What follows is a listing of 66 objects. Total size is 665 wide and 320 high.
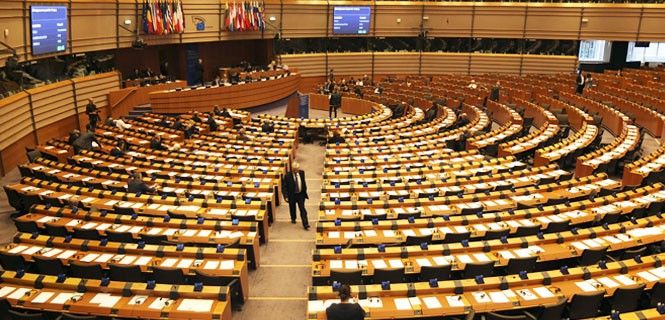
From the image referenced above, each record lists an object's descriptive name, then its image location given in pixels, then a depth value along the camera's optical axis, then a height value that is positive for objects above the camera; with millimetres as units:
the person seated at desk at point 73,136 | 16625 -2479
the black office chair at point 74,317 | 7014 -3414
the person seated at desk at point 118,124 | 19200 -2376
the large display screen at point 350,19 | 32688 +3081
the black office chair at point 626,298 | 7633 -3083
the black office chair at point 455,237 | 9742 -2943
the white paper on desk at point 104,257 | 8898 -3346
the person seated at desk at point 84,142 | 16125 -2571
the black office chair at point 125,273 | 8359 -3355
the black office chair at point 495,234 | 9828 -2876
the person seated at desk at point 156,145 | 16734 -2649
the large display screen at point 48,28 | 17828 +905
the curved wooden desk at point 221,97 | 23109 -1548
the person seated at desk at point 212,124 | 19453 -2244
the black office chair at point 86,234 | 9870 -3260
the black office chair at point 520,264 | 8664 -3024
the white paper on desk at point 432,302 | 7550 -3264
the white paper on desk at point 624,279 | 8047 -2982
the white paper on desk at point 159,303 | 7531 -3453
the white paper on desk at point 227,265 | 8617 -3265
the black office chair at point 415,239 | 9586 -2975
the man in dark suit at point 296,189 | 11801 -2724
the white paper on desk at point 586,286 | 7938 -3065
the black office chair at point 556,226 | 10102 -2758
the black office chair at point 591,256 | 8961 -2925
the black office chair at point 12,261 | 8859 -3444
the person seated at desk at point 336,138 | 18547 -2406
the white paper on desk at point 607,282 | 8028 -3024
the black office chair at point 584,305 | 7414 -3122
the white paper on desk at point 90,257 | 8867 -3345
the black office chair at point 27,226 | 10336 -3318
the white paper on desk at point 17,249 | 9148 -3369
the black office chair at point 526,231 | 10023 -2851
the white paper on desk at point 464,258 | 8799 -3030
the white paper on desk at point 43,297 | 7619 -3481
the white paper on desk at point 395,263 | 8750 -3150
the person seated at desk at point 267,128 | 19719 -2298
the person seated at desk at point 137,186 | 12283 -2901
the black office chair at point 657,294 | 7730 -3046
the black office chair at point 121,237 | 9859 -3273
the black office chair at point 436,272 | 8359 -3108
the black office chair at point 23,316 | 7062 -3463
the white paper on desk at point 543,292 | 7821 -3133
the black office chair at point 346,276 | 8203 -3169
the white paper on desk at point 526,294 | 7738 -3149
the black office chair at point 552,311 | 7246 -3136
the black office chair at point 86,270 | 8516 -3392
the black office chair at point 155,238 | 9773 -3250
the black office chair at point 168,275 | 8289 -3335
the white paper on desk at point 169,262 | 8805 -3336
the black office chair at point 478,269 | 8422 -3041
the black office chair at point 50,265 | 8680 -3416
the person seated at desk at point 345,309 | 6664 -2994
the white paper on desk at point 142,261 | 8805 -3336
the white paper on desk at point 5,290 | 7788 -3486
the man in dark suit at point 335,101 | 24766 -1489
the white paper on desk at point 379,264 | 8719 -3163
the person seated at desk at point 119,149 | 15641 -2736
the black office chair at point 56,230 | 10117 -3296
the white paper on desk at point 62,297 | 7617 -3474
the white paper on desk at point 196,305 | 7457 -3421
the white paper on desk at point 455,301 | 7598 -3232
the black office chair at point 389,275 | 8258 -3145
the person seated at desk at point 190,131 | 18578 -2429
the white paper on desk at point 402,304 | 7563 -3299
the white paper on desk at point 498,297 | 7672 -3184
